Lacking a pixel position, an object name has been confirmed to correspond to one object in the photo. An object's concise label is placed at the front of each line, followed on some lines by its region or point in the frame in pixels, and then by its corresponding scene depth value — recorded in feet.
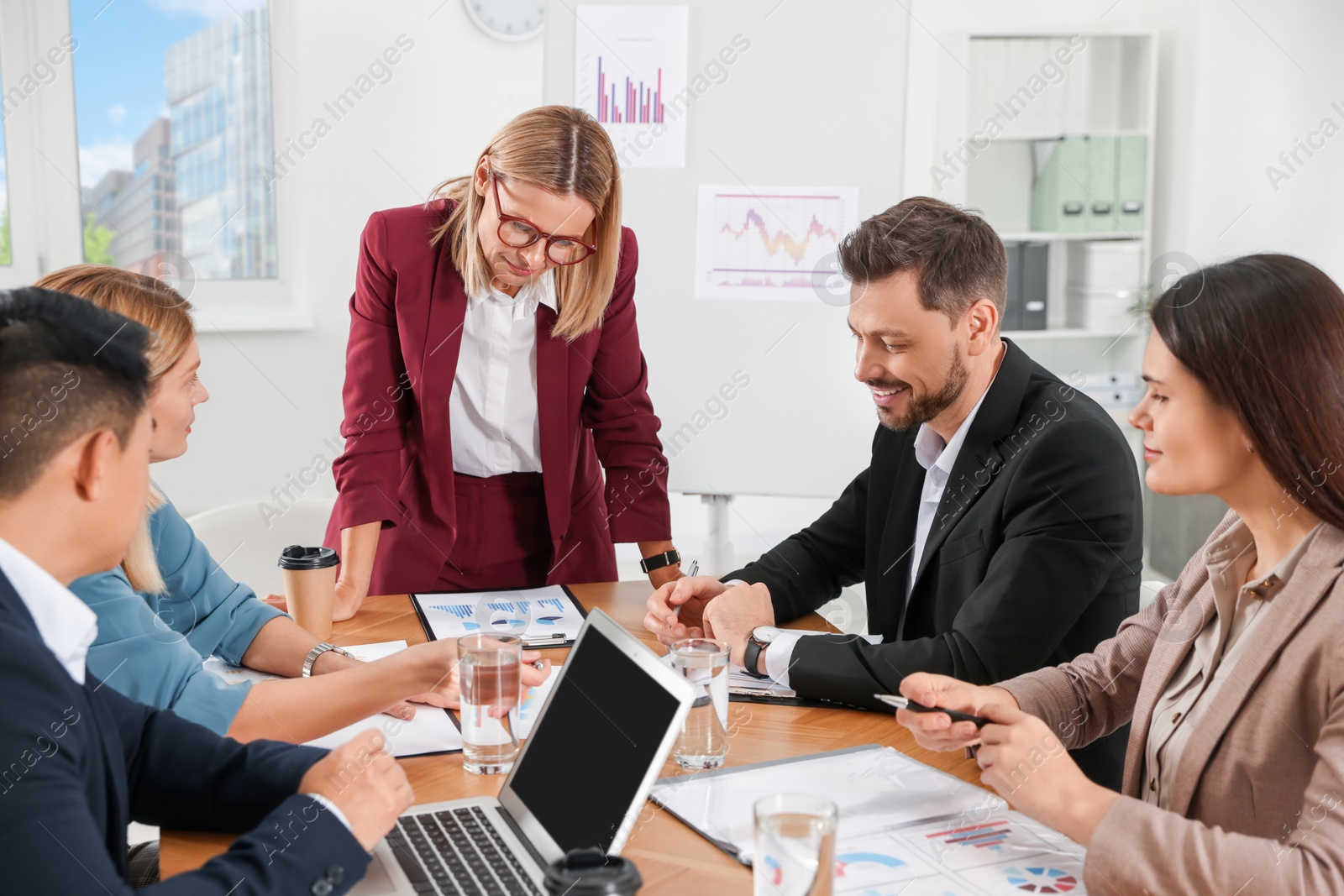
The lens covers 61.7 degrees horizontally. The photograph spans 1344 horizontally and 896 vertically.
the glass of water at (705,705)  4.29
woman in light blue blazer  4.20
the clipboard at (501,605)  5.83
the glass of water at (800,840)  3.01
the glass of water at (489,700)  4.23
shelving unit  13.41
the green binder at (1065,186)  13.62
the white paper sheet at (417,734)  4.43
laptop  3.29
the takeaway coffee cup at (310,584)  5.68
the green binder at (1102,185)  13.57
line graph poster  10.11
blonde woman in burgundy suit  6.70
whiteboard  9.89
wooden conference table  3.49
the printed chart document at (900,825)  3.45
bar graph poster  9.88
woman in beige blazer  3.26
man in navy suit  2.78
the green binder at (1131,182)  13.55
